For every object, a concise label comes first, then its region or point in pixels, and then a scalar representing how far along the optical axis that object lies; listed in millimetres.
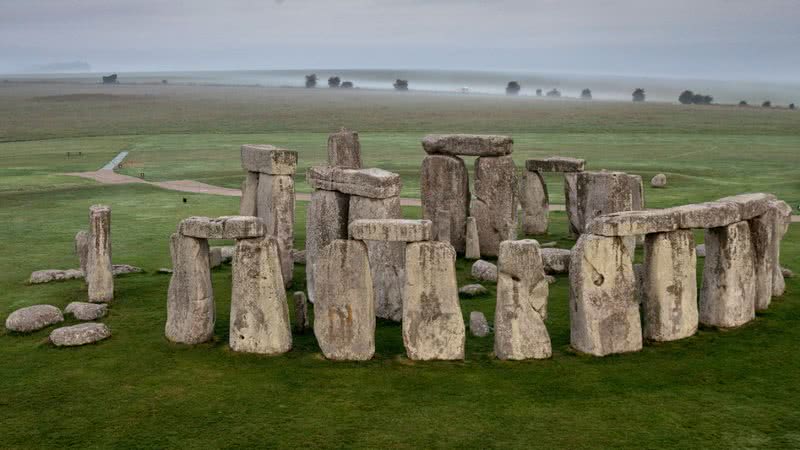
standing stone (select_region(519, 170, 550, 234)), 25422
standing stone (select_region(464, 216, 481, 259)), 21828
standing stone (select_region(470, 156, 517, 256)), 22375
